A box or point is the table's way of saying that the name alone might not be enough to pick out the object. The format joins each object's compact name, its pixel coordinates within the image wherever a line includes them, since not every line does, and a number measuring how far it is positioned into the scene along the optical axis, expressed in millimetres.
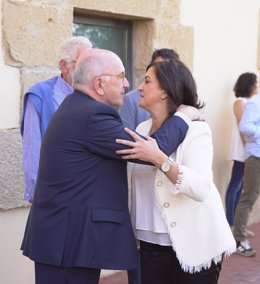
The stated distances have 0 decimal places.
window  4465
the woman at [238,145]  5668
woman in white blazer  2320
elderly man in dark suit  2168
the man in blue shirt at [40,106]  3061
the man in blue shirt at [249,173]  5238
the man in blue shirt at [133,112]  3576
